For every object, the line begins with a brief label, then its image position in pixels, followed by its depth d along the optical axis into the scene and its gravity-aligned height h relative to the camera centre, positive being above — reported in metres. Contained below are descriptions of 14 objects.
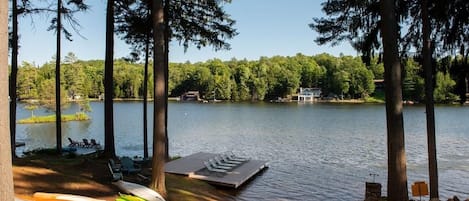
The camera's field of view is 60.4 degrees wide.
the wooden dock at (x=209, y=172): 11.45 -2.13
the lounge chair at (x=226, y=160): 14.30 -2.03
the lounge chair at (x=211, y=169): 12.57 -2.06
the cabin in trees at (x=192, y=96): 103.57 +1.92
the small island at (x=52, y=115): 42.45 -1.21
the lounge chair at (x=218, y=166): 13.17 -2.07
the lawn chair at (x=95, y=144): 19.86 -2.05
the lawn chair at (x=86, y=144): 20.23 -2.03
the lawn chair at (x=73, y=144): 20.28 -2.04
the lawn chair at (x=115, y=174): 8.57 -1.54
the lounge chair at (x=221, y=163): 13.71 -2.06
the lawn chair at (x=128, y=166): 10.59 -1.68
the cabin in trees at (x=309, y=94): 101.06 +2.26
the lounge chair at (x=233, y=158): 14.85 -2.06
